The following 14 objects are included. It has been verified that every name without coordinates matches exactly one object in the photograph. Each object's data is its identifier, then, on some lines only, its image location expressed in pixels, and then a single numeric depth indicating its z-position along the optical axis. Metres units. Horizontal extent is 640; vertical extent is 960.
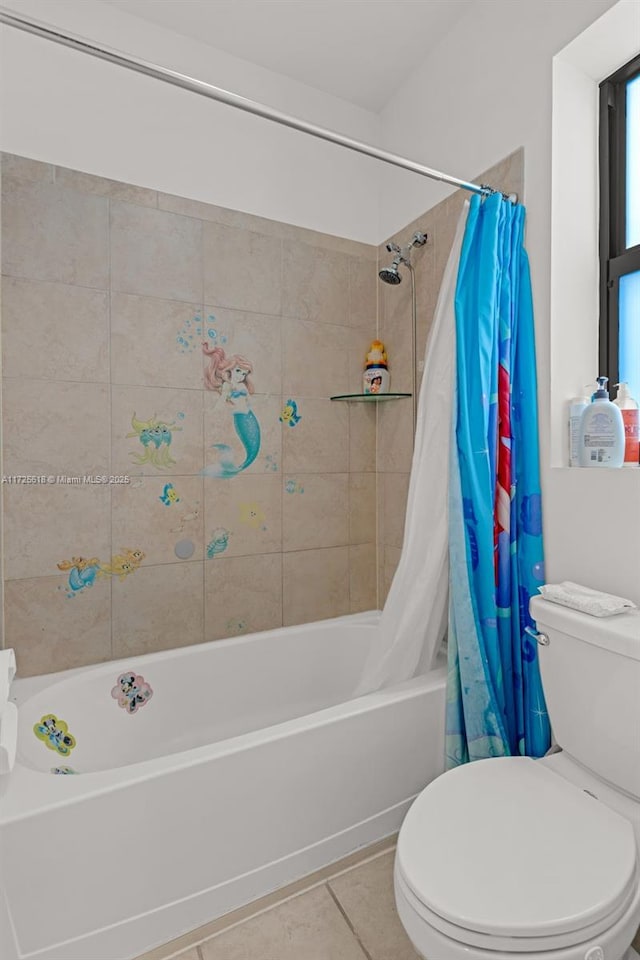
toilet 0.85
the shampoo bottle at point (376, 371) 2.21
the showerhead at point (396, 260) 1.98
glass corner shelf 2.16
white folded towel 1.19
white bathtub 1.11
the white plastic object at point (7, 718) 1.12
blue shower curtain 1.49
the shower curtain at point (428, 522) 1.56
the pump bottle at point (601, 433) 1.37
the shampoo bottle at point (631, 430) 1.39
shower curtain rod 1.00
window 1.52
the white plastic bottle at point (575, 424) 1.51
